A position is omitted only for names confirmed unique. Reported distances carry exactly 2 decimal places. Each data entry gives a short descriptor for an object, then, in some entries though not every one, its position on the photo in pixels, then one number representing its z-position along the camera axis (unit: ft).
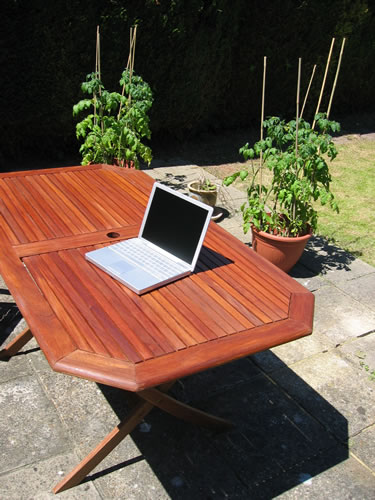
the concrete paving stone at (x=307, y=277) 16.16
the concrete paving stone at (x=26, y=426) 9.63
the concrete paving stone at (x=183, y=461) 9.30
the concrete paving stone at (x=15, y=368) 11.51
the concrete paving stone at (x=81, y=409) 10.10
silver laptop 8.80
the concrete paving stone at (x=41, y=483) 8.93
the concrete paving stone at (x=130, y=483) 9.09
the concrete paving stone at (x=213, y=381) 11.50
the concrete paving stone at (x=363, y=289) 15.52
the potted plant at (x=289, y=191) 15.19
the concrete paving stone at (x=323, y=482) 9.36
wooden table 7.11
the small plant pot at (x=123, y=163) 17.89
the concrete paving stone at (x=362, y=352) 12.78
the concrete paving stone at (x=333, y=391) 11.08
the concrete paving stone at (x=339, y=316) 13.98
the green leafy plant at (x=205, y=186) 19.66
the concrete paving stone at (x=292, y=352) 12.63
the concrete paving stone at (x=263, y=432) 9.96
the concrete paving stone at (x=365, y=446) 10.18
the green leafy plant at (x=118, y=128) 17.35
